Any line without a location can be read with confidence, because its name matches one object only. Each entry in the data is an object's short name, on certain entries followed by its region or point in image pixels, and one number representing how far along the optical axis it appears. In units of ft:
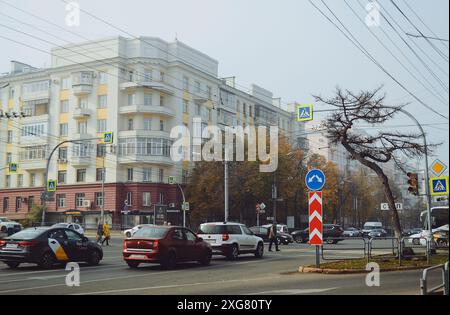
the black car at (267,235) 133.84
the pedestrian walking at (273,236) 97.42
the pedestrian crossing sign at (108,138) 122.21
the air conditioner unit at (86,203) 208.09
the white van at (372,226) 245.57
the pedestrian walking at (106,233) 119.10
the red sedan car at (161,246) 58.18
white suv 74.64
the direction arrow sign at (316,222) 55.25
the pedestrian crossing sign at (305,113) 82.56
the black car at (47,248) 58.49
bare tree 70.74
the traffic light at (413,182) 83.20
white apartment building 207.51
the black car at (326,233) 148.66
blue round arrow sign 54.75
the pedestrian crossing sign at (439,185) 67.26
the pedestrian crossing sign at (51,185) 130.11
